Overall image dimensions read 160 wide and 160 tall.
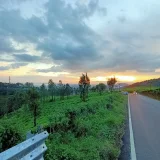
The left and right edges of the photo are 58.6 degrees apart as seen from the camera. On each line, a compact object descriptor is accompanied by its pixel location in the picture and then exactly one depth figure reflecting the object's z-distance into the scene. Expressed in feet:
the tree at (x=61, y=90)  227.44
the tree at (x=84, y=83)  138.90
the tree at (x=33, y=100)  99.36
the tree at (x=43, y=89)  217.20
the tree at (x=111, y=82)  226.48
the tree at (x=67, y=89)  231.43
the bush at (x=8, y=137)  8.62
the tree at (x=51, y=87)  230.10
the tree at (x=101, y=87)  197.58
